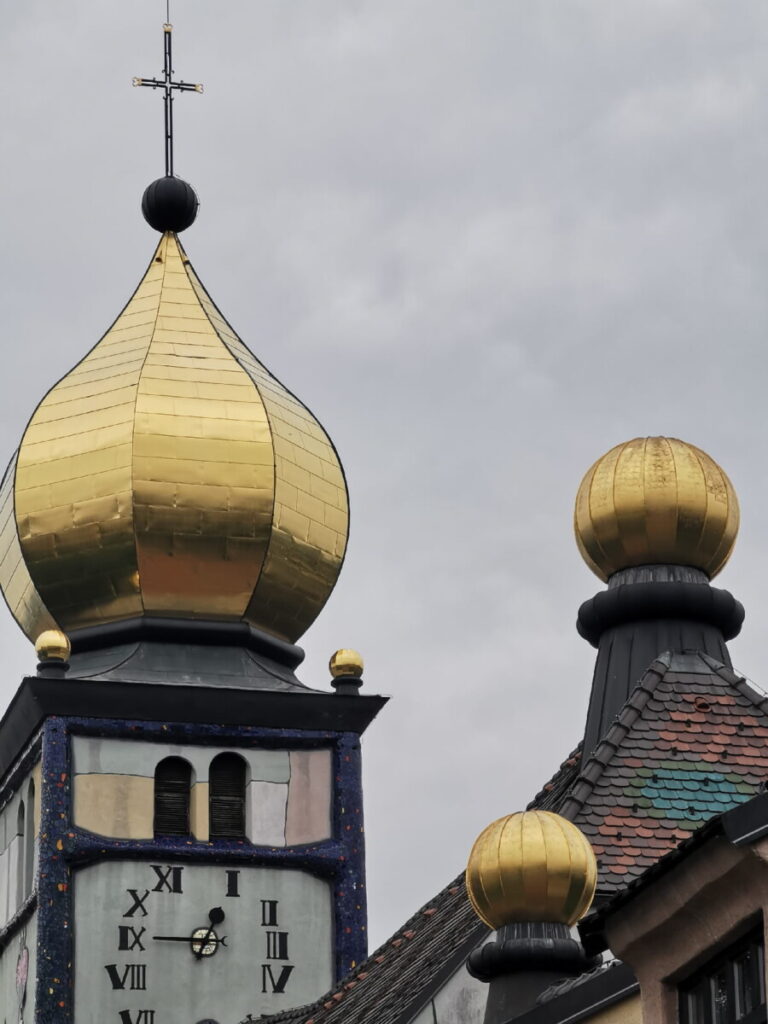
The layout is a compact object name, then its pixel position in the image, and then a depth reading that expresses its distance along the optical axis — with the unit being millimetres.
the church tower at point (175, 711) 35531
